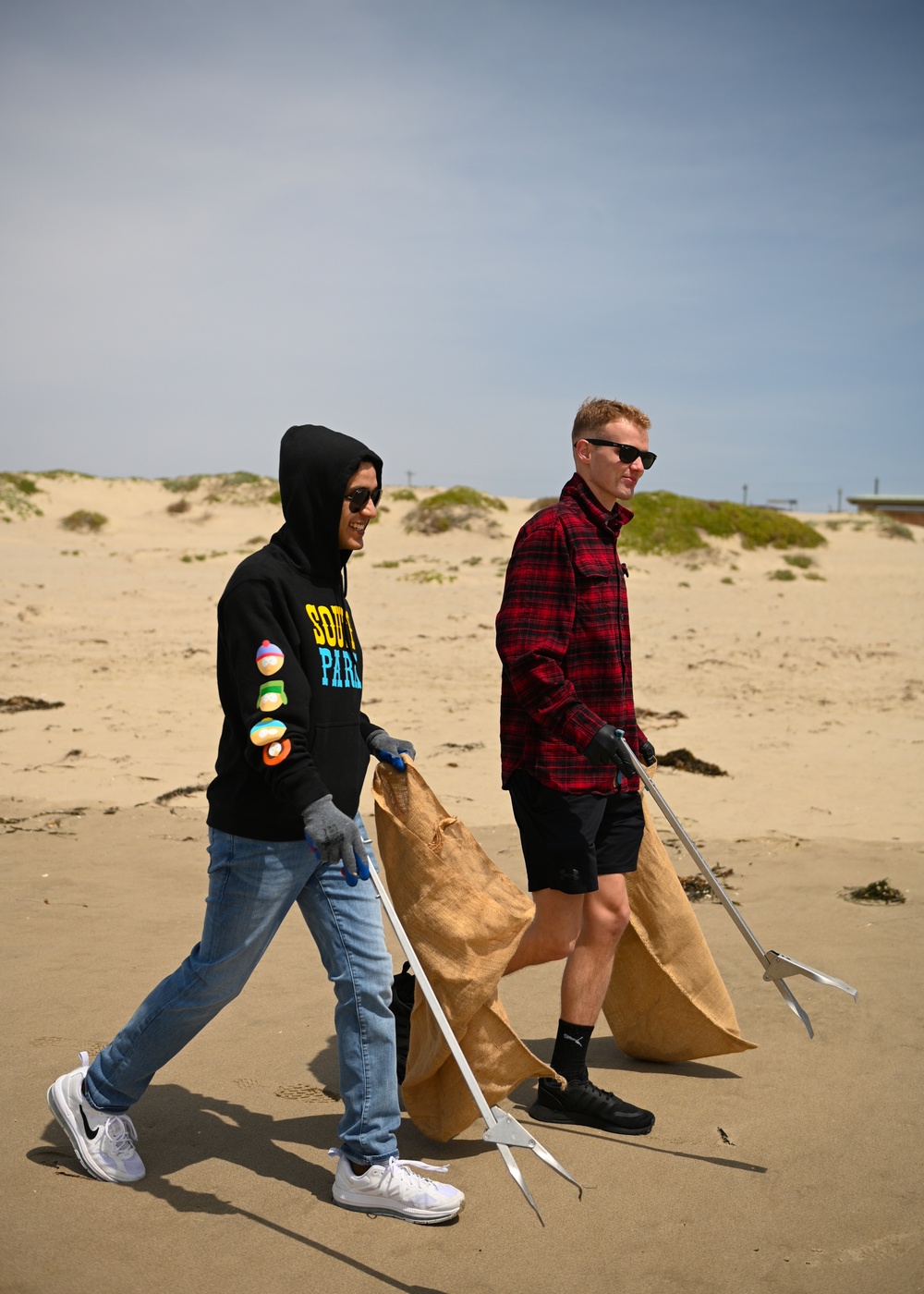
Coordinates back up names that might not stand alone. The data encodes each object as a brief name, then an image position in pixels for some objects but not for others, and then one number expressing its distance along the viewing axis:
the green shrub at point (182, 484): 38.38
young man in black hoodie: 2.75
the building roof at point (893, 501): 60.84
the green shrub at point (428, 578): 19.06
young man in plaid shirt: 3.31
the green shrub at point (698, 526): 24.00
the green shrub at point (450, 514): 27.73
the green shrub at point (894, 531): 29.97
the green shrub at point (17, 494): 31.53
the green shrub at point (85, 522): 30.47
